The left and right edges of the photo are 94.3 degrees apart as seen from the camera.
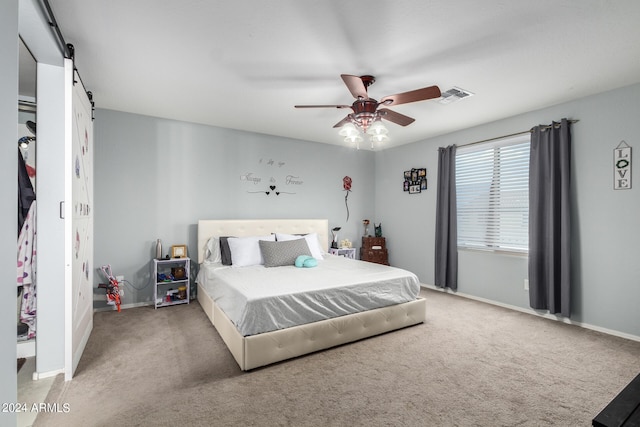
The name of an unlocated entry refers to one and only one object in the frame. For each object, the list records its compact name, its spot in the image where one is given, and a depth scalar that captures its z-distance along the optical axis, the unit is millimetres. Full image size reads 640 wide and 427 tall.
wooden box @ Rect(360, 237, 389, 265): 5344
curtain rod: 3388
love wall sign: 2936
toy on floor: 3451
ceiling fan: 2250
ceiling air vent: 3027
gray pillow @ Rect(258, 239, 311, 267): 3629
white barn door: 2176
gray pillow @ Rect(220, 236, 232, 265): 3784
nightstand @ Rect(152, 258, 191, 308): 3777
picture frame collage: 4988
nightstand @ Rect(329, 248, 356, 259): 5151
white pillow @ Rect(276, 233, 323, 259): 4223
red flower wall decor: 5594
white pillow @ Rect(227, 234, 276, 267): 3699
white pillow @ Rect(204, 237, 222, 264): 3932
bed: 2318
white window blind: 3779
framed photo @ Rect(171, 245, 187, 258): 3881
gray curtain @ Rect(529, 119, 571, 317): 3264
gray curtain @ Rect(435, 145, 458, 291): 4465
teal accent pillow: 3572
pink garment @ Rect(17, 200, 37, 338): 2324
